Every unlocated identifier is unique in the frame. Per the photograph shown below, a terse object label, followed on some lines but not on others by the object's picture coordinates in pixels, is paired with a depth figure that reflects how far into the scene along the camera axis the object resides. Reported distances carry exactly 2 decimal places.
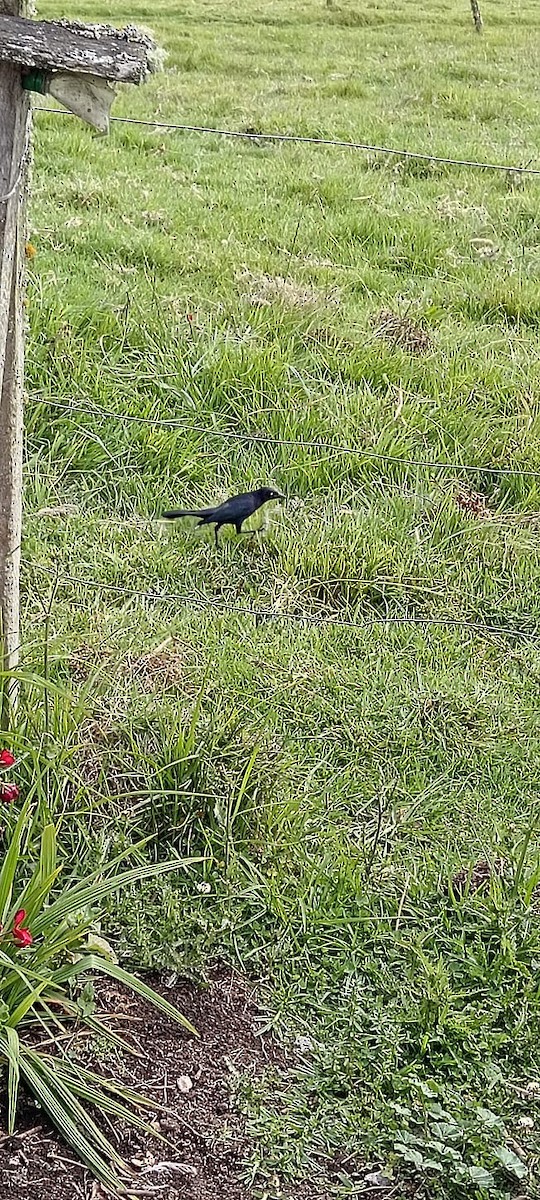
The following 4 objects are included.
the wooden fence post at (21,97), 2.10
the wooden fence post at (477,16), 15.79
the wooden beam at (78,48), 2.09
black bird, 4.34
